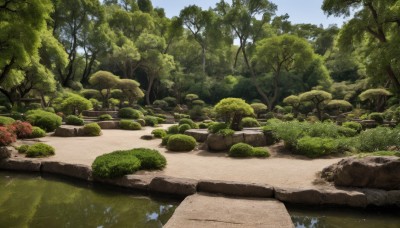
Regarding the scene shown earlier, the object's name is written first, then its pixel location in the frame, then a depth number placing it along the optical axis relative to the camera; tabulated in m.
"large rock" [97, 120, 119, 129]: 20.41
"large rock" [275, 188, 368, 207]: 6.39
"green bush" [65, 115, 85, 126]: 18.08
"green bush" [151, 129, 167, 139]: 16.50
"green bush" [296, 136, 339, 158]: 10.63
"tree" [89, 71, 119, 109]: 24.44
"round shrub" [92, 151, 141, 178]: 7.68
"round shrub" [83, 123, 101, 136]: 16.64
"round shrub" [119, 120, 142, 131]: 20.62
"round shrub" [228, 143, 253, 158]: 10.94
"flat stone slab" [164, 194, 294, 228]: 4.98
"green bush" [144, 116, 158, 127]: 23.97
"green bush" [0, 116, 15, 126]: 14.14
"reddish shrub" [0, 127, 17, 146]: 10.47
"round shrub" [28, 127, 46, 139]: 14.25
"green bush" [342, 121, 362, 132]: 17.08
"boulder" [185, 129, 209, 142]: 13.91
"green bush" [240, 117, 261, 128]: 16.48
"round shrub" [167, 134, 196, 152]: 12.40
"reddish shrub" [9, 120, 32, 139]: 13.16
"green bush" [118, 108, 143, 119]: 24.02
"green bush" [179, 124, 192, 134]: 16.16
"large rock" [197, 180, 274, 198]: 6.61
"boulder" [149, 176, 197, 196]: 6.96
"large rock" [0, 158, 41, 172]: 9.05
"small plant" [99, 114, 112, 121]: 22.34
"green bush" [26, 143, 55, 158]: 10.04
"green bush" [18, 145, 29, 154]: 10.46
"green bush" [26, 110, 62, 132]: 16.23
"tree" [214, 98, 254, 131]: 13.21
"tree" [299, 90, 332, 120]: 22.42
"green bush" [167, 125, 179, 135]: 16.17
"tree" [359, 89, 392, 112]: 23.05
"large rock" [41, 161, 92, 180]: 8.22
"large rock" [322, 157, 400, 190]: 6.66
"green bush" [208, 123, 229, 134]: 12.98
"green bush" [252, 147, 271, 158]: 10.96
